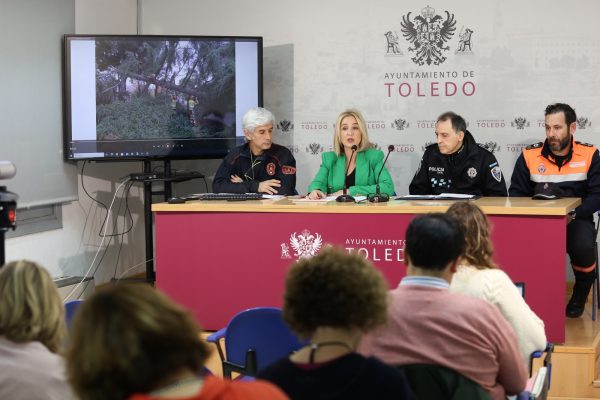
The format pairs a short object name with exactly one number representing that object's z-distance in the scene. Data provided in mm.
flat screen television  5816
